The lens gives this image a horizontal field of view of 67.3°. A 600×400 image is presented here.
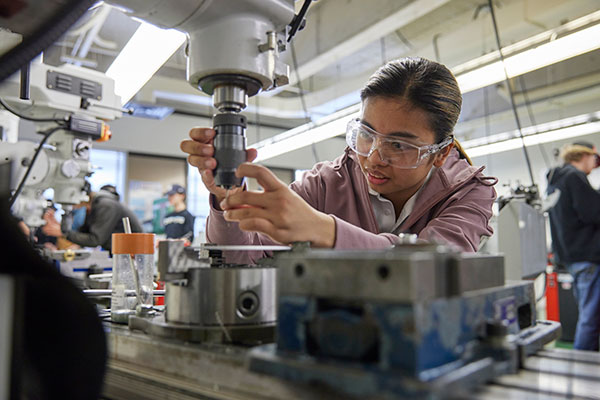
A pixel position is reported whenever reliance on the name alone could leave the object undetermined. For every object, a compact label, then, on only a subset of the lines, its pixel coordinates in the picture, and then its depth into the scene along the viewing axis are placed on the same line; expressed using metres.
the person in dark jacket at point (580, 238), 3.29
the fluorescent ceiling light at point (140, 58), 1.47
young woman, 1.04
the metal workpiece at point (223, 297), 0.63
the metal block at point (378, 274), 0.41
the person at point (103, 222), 3.28
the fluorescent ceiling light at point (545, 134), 4.11
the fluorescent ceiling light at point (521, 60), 2.11
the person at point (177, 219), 5.63
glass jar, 0.88
